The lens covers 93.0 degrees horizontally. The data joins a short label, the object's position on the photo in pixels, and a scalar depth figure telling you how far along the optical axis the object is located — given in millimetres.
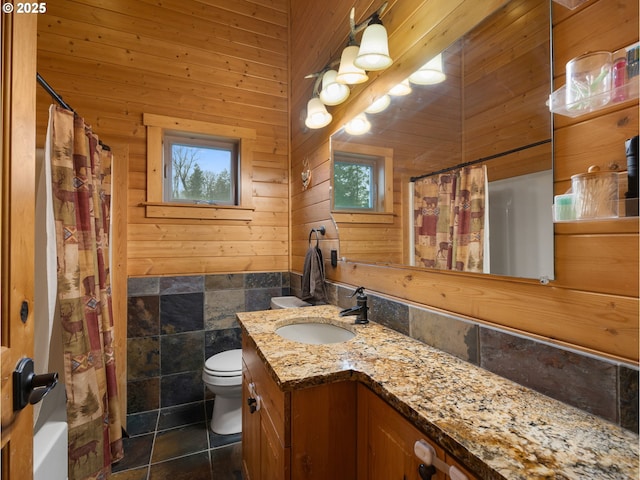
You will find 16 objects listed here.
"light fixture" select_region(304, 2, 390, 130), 1297
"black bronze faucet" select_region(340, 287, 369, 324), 1462
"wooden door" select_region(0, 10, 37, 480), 615
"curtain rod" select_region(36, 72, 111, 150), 1212
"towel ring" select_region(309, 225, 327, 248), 2082
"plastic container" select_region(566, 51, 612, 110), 652
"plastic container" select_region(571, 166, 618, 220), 636
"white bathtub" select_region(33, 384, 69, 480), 1059
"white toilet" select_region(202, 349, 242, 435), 1965
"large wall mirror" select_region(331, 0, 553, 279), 831
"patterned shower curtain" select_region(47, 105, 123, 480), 1373
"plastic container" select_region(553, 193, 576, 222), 701
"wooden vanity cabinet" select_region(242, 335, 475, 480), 872
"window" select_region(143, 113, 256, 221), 2373
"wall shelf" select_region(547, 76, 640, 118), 616
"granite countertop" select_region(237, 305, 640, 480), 537
